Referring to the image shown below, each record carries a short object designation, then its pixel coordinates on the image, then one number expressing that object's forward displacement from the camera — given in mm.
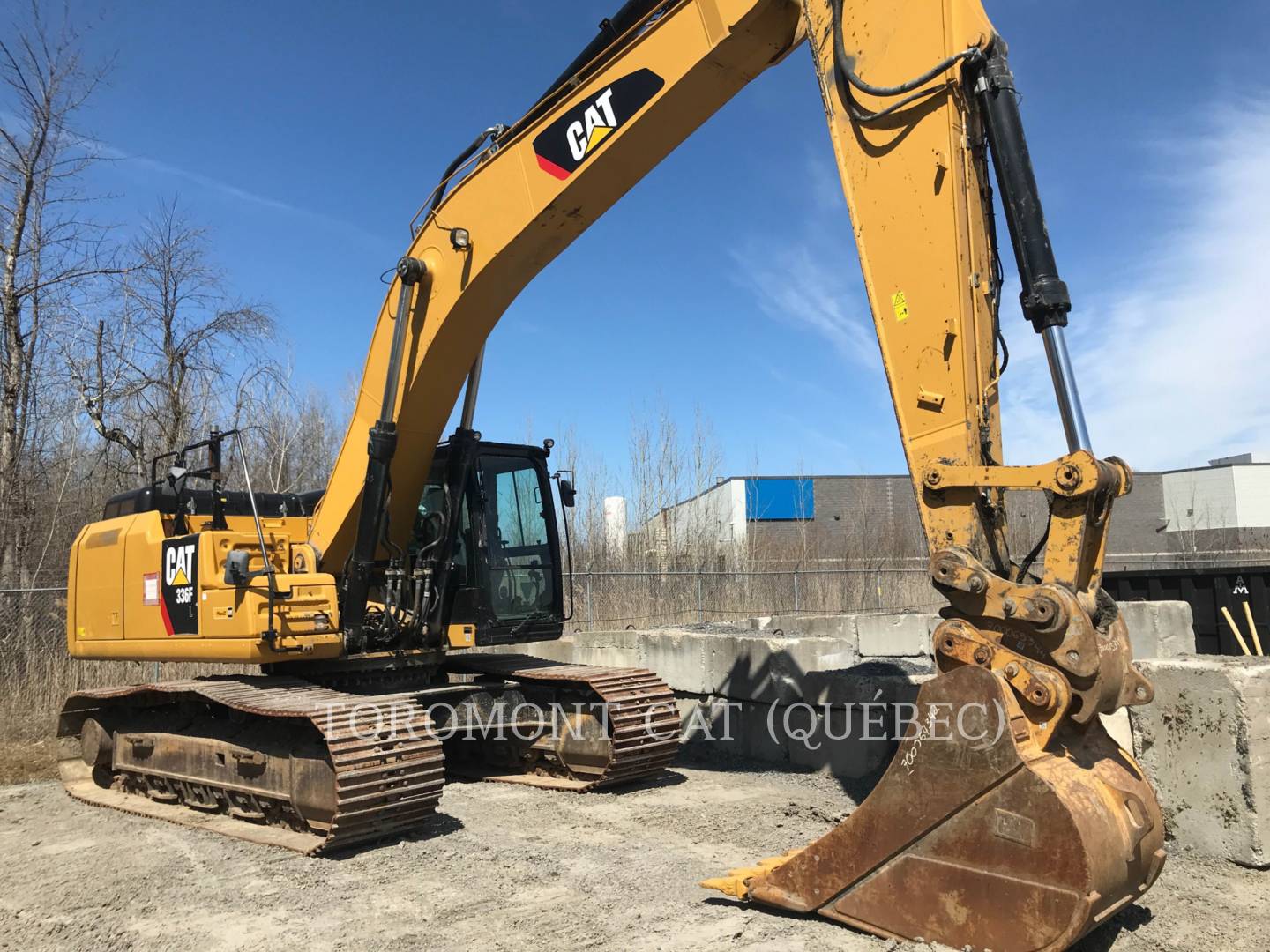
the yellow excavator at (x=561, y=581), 3564
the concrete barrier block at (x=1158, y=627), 10484
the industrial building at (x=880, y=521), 22500
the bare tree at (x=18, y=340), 11336
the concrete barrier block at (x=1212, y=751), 4988
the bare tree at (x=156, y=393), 13250
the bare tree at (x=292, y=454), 21547
